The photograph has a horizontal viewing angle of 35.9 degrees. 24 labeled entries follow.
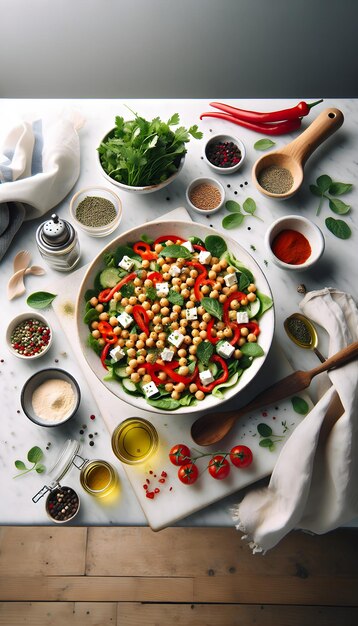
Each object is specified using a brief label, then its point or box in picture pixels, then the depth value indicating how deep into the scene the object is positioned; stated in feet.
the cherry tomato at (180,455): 5.72
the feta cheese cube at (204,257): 6.17
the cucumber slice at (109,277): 6.14
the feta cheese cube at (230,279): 6.08
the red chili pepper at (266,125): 7.20
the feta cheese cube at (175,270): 6.20
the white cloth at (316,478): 5.58
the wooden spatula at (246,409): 5.89
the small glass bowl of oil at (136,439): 5.93
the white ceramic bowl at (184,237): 5.66
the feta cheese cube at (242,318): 5.96
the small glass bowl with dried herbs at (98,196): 6.72
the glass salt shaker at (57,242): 5.96
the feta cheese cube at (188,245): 6.27
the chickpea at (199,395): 5.71
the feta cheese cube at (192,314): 6.10
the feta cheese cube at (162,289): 6.20
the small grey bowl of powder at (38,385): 5.91
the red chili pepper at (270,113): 7.07
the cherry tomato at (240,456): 5.72
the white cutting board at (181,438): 5.80
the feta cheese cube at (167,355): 5.90
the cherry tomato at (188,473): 5.66
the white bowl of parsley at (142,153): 6.33
